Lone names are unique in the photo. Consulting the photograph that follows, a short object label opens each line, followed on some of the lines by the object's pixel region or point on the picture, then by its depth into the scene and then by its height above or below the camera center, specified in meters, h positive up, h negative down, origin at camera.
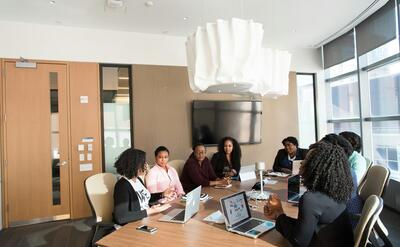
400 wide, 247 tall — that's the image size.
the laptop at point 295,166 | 3.04 -0.48
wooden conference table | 1.55 -0.67
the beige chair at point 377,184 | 2.18 -0.60
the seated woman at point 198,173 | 3.15 -0.56
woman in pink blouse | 2.79 -0.52
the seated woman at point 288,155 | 3.76 -0.44
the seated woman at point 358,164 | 2.54 -0.40
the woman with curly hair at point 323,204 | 1.41 -0.44
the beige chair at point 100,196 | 2.30 -0.59
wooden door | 3.83 -0.15
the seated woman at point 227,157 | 3.78 -0.44
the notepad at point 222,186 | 2.90 -0.66
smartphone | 1.73 -0.66
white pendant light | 1.64 +0.47
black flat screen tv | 4.64 +0.12
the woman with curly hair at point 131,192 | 1.92 -0.49
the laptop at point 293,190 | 2.31 -0.57
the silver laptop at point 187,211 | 1.86 -0.63
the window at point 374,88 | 3.87 +0.62
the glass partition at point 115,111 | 4.31 +0.33
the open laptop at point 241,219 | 1.68 -0.63
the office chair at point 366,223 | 1.50 -0.58
